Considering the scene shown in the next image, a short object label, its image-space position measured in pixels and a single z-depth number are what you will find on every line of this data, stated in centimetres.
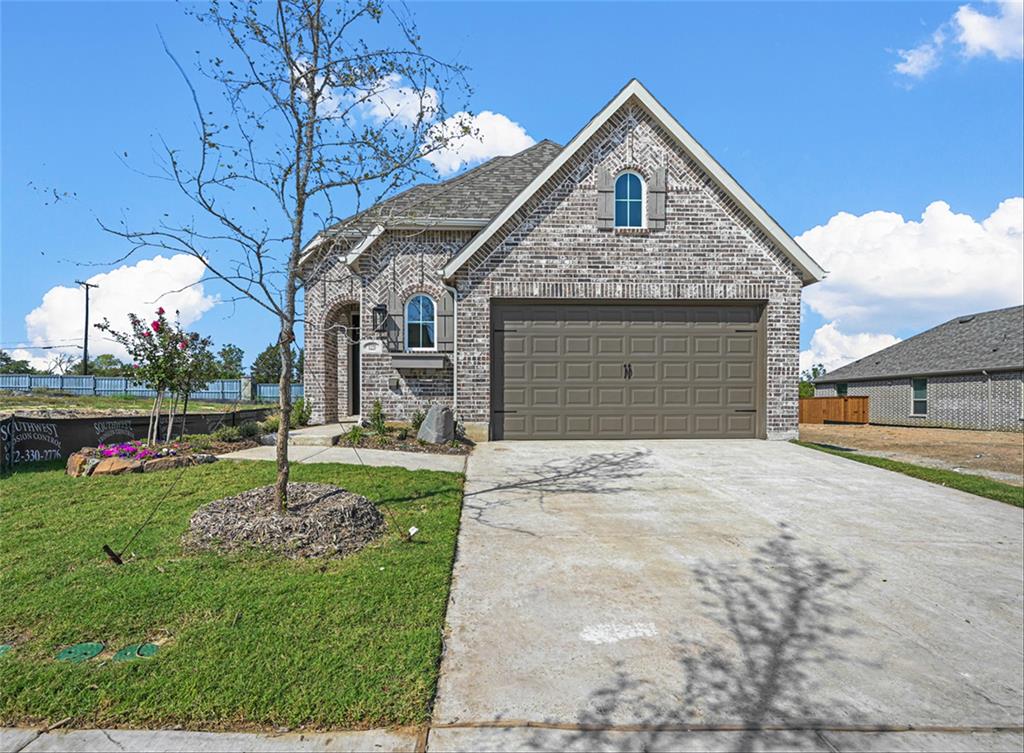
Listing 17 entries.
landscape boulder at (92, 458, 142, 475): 766
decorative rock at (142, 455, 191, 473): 783
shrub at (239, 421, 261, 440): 1049
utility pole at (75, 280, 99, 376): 4678
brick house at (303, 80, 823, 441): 1161
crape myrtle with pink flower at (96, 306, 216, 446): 972
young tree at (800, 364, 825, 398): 3484
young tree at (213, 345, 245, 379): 1111
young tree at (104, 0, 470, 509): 500
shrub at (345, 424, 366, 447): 1030
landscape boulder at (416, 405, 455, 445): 1038
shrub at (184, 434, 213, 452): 917
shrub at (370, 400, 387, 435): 1113
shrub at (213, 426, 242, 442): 1010
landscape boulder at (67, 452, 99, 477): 770
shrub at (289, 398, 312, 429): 1331
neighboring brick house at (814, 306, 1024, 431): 2206
